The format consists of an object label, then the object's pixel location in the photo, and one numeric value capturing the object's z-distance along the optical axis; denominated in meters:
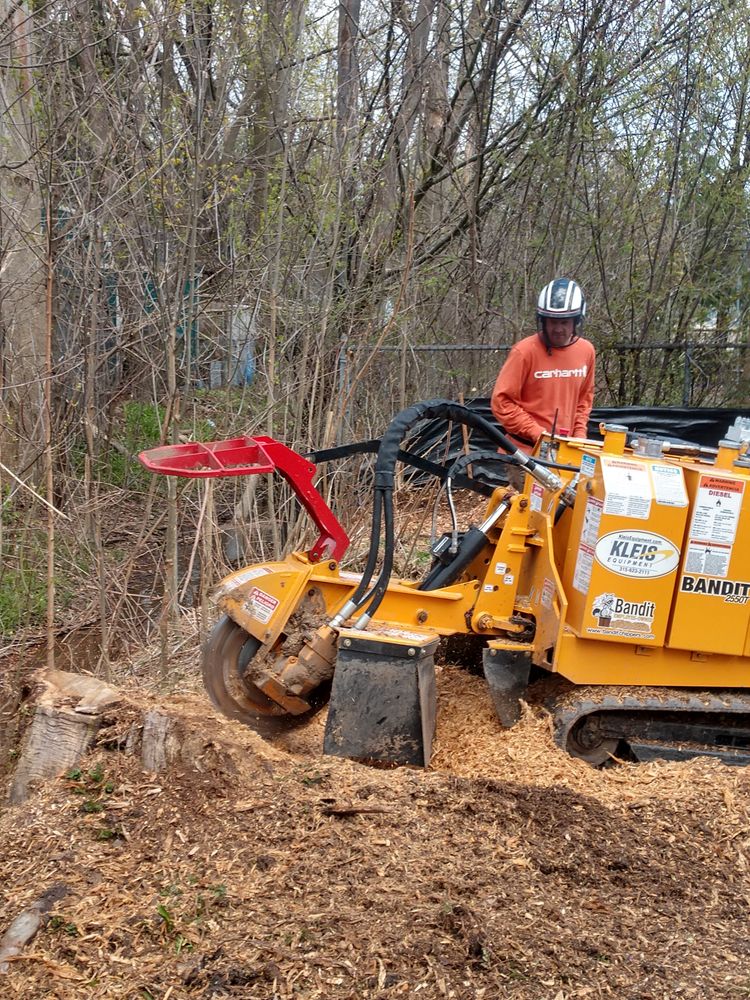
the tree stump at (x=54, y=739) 3.74
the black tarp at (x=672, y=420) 10.53
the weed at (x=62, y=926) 2.83
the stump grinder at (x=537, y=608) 4.22
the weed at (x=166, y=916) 2.83
